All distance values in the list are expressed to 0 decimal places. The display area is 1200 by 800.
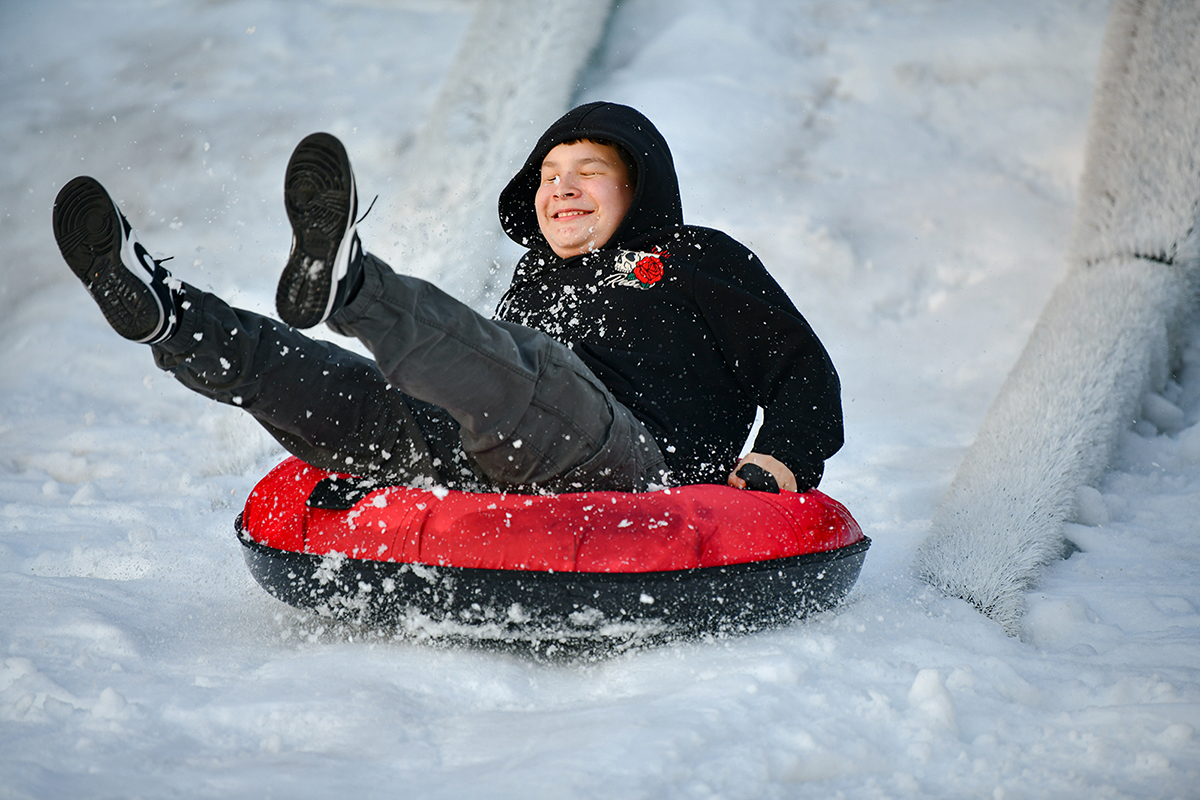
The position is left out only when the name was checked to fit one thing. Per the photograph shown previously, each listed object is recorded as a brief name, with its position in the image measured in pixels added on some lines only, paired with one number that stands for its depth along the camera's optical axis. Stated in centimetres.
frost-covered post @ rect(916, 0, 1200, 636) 781
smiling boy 727
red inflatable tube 735
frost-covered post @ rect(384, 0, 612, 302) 903
